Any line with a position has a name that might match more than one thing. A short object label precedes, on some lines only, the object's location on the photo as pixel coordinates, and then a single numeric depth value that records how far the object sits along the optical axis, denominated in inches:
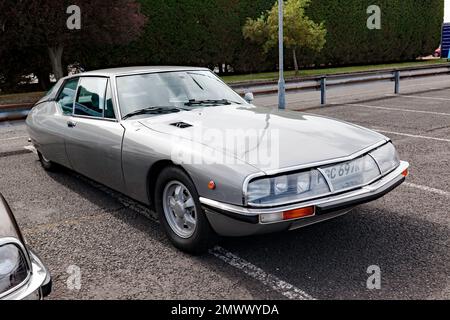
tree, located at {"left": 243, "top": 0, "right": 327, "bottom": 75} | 901.8
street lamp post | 458.0
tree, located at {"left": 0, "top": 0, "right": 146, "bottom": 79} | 592.7
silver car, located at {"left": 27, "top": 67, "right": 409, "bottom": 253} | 122.0
